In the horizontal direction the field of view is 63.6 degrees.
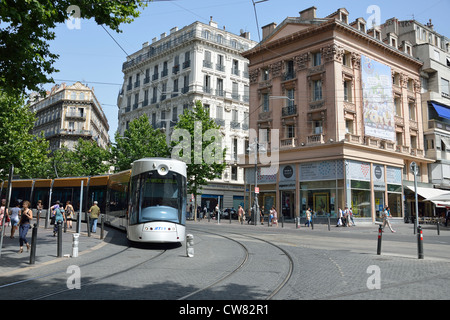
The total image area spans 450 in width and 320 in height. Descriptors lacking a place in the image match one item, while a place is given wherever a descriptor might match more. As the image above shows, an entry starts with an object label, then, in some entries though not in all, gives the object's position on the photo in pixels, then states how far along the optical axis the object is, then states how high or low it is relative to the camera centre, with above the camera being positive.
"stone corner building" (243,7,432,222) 29.22 +8.19
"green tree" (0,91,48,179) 20.55 +4.22
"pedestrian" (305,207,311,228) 26.47 -0.43
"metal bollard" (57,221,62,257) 10.71 -1.13
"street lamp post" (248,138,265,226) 29.57 -0.24
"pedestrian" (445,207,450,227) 28.36 -0.34
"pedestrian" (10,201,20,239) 14.61 -0.45
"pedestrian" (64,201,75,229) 19.66 -0.34
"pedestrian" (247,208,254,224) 31.55 -0.60
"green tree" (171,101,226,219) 34.84 +5.87
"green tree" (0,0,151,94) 7.70 +3.92
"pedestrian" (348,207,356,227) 27.60 -0.31
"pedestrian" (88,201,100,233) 17.52 -0.47
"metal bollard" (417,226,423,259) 10.50 -0.95
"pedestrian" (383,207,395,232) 22.73 -0.34
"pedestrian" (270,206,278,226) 28.48 -0.47
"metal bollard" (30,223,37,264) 9.31 -1.10
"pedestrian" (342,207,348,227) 26.80 -0.53
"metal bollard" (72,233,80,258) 10.77 -1.22
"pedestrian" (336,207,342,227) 26.84 -0.65
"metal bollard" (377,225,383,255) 11.41 -0.99
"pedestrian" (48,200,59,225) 17.40 -0.54
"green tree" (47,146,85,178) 50.50 +6.01
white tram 11.96 +0.18
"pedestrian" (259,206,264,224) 31.64 -0.42
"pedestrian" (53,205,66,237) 15.91 -0.46
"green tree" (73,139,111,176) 48.81 +5.96
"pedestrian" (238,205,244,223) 31.68 -0.53
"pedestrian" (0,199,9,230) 14.50 -0.30
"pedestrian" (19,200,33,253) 11.30 -0.59
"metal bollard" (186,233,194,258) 10.77 -1.17
